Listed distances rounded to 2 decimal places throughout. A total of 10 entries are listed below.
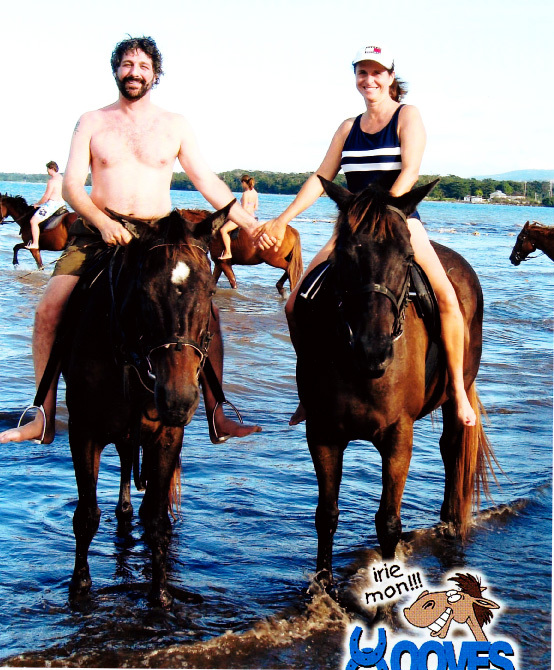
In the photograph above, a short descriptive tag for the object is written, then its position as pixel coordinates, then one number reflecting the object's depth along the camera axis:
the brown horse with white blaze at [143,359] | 4.09
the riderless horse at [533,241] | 16.69
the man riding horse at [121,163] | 5.11
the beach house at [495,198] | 108.69
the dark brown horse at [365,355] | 4.36
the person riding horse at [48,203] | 19.88
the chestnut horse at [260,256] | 17.84
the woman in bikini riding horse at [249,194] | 20.12
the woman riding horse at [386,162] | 5.17
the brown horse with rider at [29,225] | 20.09
